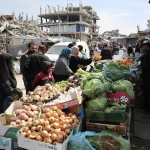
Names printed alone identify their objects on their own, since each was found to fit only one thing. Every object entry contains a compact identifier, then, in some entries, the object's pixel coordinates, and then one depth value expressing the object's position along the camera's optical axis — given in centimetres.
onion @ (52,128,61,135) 274
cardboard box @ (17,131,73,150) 255
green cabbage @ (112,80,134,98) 372
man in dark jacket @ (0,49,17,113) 434
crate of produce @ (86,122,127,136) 314
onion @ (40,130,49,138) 267
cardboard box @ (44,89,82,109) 312
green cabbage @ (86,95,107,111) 334
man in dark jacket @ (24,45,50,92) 539
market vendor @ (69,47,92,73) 591
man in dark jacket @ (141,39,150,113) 573
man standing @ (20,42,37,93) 555
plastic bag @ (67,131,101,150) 271
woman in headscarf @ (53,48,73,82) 533
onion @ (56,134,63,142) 266
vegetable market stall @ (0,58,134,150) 271
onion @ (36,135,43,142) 265
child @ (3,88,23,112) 372
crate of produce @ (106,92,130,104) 367
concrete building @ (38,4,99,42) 6912
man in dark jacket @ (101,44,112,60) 1113
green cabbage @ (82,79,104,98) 348
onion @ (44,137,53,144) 262
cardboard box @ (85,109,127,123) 316
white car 1406
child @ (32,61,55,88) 474
